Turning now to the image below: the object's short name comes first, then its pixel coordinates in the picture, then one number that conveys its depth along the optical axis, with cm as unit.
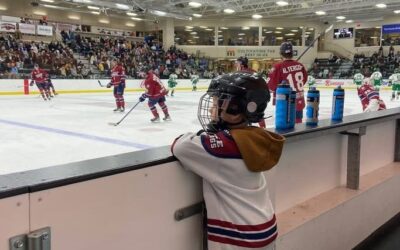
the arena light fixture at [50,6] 2319
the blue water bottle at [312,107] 229
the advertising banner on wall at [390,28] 2719
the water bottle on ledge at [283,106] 208
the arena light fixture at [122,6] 1948
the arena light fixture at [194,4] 2155
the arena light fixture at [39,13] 2392
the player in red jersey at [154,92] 808
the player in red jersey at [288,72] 441
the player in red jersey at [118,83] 958
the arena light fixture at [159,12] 2162
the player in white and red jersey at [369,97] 605
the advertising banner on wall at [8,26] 2000
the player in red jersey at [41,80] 1288
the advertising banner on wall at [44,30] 2147
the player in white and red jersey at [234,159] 130
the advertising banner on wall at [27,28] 2078
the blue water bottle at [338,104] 253
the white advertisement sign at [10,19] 2002
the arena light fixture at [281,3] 2143
